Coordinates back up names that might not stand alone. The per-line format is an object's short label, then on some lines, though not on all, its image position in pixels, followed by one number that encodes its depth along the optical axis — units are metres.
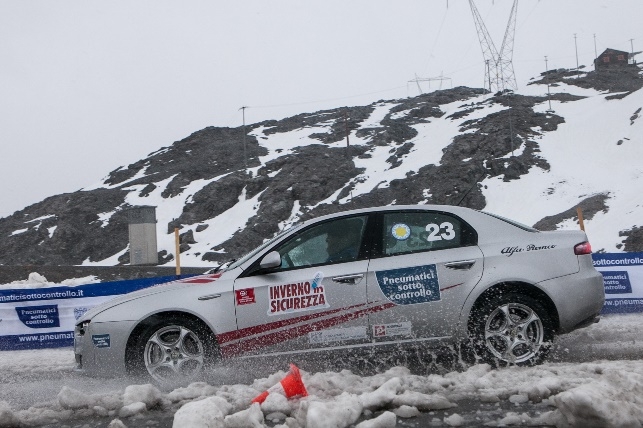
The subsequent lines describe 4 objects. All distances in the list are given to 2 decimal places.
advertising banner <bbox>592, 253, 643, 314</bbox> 9.41
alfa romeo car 5.67
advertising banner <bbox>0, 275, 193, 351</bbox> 9.53
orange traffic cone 4.47
